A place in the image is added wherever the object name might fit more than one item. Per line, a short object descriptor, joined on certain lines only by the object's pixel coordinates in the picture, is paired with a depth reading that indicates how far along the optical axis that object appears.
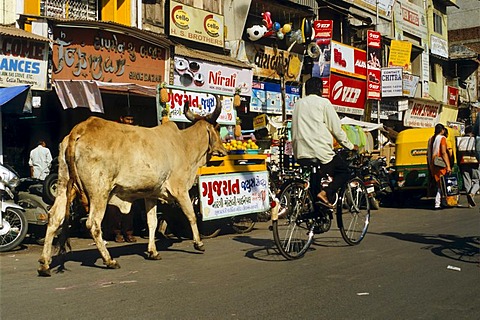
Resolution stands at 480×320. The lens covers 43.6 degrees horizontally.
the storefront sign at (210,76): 17.02
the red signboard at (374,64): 28.83
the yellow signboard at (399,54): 30.93
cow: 7.29
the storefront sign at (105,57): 13.20
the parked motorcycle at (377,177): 16.19
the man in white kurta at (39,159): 14.80
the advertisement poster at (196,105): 10.44
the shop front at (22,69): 10.87
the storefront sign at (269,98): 21.36
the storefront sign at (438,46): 37.62
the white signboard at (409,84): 29.75
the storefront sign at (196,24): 17.53
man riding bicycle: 7.87
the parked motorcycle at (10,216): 9.73
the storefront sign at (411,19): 33.48
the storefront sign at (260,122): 17.48
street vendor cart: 9.84
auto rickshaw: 16.39
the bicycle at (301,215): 7.68
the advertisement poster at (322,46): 25.06
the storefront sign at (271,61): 21.42
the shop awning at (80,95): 12.25
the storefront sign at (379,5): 29.30
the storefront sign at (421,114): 33.38
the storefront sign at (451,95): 38.84
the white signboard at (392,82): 28.98
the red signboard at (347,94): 26.73
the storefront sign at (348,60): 26.34
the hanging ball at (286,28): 22.50
